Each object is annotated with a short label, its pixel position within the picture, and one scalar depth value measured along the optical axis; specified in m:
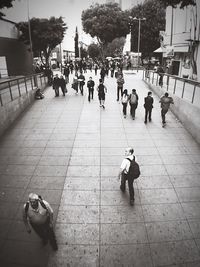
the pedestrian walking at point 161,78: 15.95
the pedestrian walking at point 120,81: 14.40
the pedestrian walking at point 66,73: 20.78
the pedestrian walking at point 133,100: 10.99
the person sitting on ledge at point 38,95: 15.82
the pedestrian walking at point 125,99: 11.29
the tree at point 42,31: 27.36
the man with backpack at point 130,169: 5.33
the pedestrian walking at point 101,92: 12.79
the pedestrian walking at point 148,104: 10.42
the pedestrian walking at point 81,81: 16.94
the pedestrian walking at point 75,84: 17.52
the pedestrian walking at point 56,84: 15.82
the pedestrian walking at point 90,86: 14.33
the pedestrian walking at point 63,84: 16.04
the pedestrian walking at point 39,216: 4.15
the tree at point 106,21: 36.94
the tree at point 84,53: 81.28
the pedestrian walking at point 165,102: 10.33
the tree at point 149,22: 41.44
